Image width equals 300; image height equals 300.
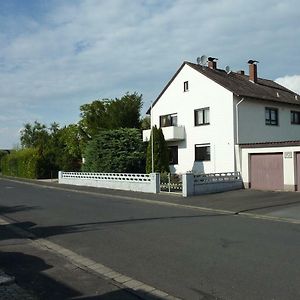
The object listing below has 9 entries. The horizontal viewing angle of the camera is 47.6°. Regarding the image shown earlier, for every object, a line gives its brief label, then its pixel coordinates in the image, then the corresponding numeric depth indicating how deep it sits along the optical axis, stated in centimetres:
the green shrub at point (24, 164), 3712
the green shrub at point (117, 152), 2439
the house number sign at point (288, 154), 1724
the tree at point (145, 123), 3523
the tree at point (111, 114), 3348
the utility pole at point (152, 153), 2130
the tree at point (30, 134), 6170
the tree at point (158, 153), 2182
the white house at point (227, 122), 1884
